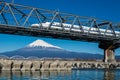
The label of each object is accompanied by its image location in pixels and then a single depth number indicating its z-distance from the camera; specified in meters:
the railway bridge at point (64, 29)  104.38
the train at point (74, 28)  113.81
